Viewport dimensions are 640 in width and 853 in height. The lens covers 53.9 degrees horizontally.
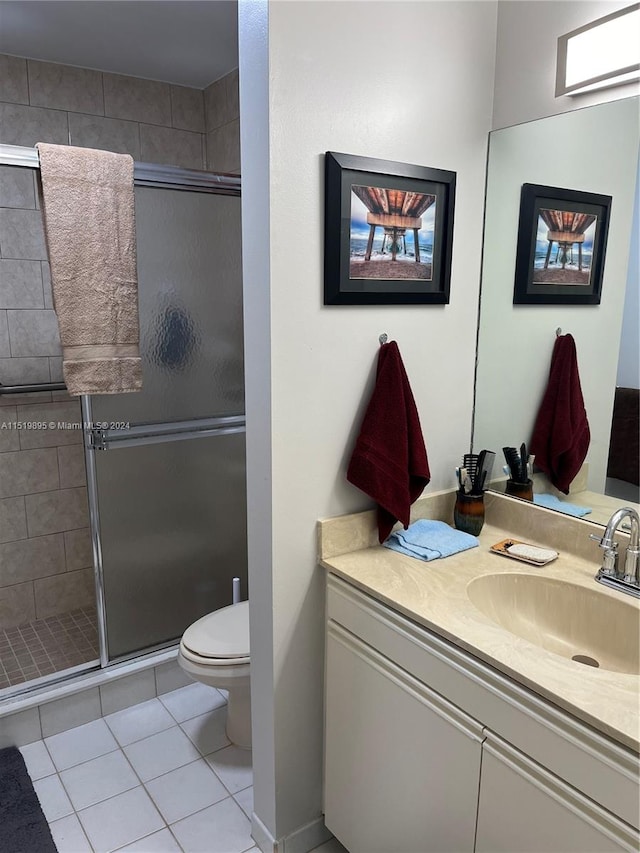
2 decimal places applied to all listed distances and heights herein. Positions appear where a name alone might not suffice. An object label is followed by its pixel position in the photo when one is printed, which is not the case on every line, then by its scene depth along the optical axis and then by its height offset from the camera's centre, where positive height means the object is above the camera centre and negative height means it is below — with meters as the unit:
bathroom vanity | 1.08 -0.77
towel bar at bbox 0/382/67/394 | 2.72 -0.36
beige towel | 1.97 +0.14
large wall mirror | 1.54 +0.00
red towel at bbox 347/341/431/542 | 1.67 -0.35
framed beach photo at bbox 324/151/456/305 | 1.55 +0.20
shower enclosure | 2.28 -0.51
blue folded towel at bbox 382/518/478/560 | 1.68 -0.63
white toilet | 2.06 -1.13
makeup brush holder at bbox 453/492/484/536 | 1.81 -0.58
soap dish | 1.64 -0.64
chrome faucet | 1.45 -0.58
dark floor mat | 1.83 -1.53
